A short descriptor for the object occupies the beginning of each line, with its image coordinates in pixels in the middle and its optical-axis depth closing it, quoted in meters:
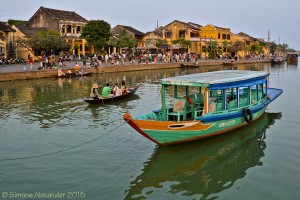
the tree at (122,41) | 47.32
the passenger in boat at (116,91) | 19.40
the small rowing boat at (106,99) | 18.08
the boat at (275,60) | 59.44
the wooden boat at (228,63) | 52.16
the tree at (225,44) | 66.19
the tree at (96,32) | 43.97
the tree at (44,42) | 38.34
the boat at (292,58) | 69.35
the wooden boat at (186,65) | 46.72
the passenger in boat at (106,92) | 18.66
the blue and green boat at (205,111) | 10.47
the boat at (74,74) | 32.02
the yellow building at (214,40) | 65.06
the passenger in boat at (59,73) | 31.79
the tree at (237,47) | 69.50
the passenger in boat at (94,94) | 18.22
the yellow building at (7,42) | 40.22
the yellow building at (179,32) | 63.50
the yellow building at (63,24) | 49.84
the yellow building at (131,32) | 61.22
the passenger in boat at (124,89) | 20.08
